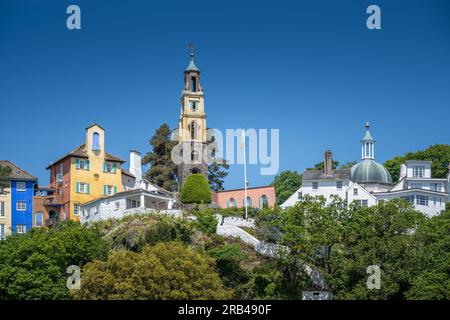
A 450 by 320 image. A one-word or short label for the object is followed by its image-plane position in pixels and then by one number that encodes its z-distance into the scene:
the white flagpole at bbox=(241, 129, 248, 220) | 93.88
